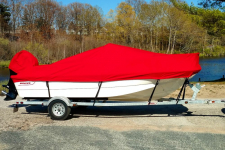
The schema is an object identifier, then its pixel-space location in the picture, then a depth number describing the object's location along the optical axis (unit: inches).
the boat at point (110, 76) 305.6
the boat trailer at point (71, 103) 314.0
